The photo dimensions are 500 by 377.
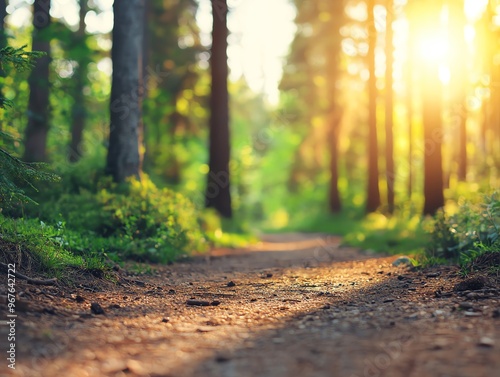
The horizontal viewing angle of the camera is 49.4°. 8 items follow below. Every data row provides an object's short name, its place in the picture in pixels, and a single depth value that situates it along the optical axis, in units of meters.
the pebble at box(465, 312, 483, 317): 5.07
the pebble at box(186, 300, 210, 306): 6.32
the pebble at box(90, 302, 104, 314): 5.50
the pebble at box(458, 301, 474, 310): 5.41
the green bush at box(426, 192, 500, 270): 7.71
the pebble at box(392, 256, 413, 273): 9.33
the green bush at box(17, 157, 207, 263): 9.48
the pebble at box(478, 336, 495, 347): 4.09
